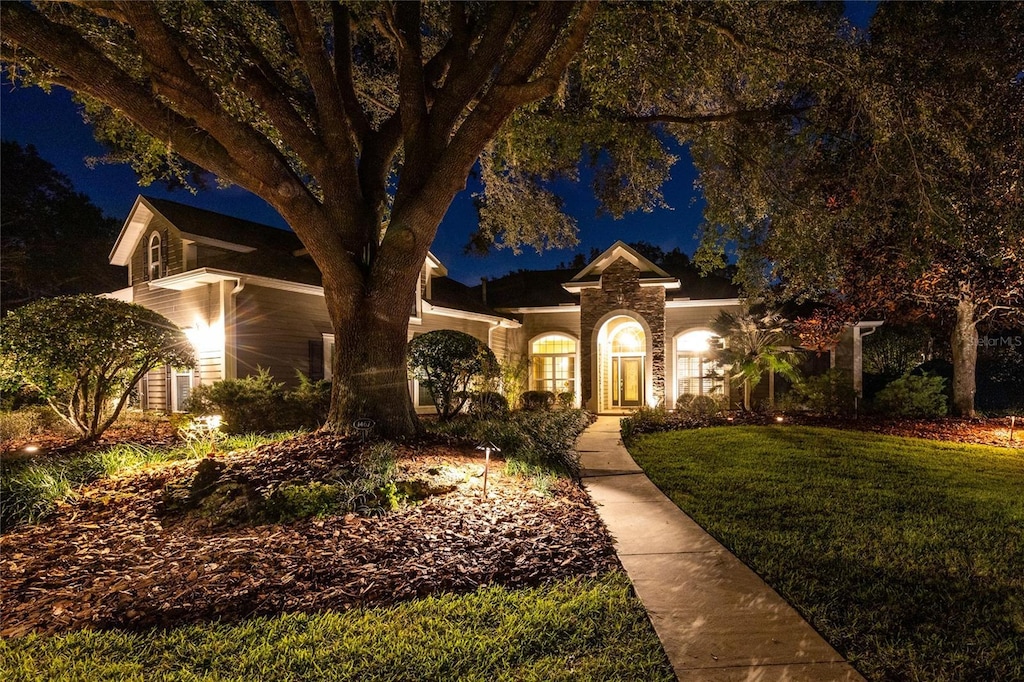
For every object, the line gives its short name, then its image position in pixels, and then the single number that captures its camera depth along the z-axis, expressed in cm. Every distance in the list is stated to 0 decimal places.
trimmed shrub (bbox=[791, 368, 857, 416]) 1530
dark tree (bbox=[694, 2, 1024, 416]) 795
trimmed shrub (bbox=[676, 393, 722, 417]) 1487
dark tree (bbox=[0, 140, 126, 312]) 2416
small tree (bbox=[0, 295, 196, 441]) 823
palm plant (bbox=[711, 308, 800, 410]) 1494
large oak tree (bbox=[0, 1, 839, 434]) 664
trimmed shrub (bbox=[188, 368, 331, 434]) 1085
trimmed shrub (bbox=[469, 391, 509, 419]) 1258
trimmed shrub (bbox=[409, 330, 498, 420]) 1169
